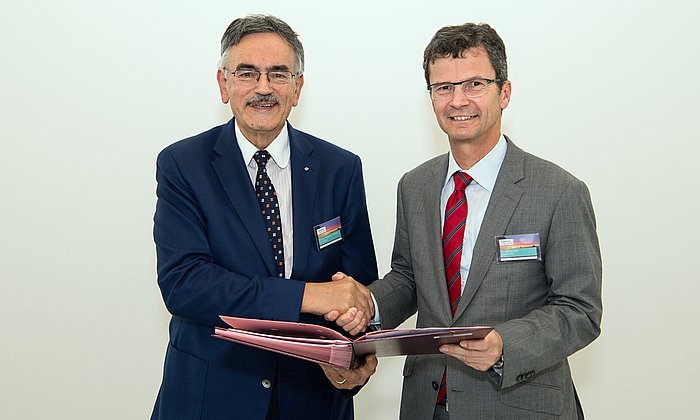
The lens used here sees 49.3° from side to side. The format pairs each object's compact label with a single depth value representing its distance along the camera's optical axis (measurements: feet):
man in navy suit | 8.00
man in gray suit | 7.43
